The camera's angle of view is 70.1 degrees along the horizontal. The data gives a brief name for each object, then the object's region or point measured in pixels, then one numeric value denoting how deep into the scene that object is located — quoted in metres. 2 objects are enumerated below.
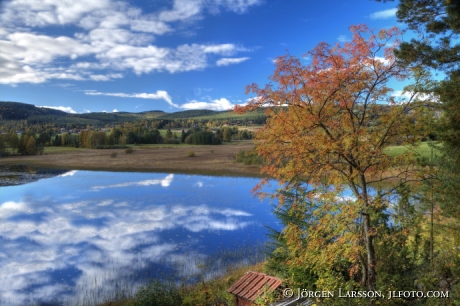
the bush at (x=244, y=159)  42.23
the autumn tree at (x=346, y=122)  6.21
